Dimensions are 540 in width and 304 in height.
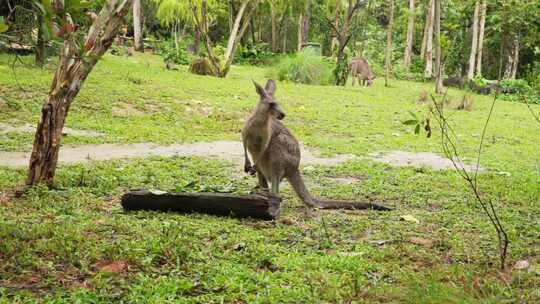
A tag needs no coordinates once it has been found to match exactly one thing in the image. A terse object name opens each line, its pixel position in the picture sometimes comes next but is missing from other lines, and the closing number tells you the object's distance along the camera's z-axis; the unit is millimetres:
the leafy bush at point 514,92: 24172
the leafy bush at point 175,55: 25031
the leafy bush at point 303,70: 21562
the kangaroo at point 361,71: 23547
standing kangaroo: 6426
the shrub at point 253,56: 30469
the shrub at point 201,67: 20359
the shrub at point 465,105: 18391
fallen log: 5648
